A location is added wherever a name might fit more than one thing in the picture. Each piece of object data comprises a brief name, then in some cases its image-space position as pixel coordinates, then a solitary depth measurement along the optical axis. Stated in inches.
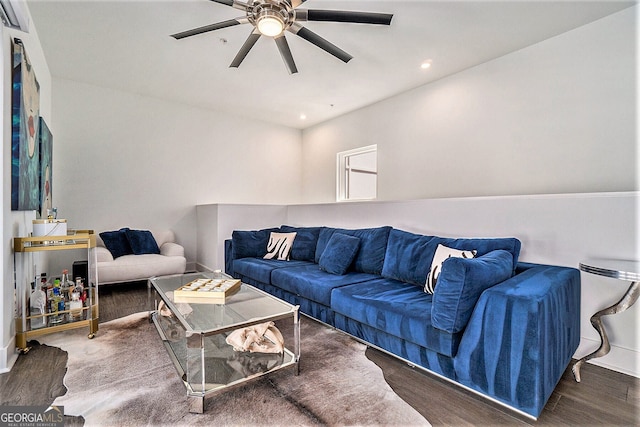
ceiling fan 83.0
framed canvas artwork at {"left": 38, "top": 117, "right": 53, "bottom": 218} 116.4
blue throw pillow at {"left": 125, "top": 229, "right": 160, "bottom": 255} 167.3
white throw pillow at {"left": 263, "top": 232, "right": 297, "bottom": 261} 147.3
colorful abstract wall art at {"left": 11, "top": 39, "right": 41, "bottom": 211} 83.3
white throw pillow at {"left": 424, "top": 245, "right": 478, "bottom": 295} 88.2
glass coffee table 62.7
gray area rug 58.6
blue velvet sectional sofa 57.6
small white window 209.6
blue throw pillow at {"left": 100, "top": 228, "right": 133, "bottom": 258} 161.5
